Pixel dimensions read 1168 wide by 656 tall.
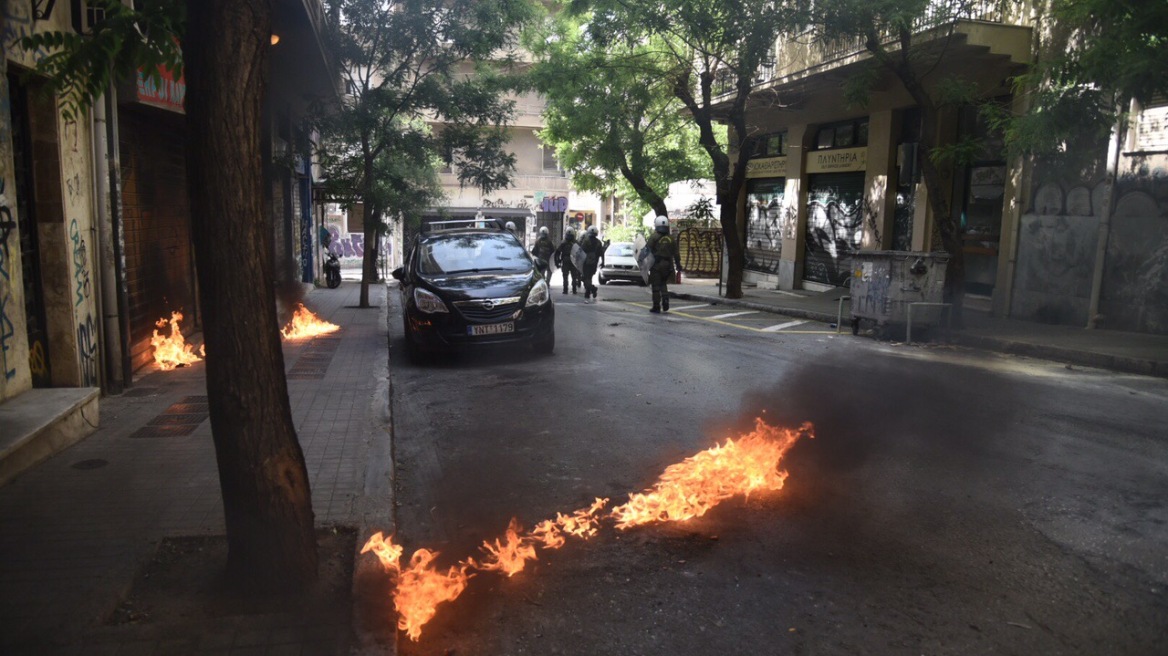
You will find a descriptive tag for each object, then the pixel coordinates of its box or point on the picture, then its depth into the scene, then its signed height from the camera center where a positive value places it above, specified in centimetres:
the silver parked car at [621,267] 2767 -131
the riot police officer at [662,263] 1636 -68
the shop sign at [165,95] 848 +135
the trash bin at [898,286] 1238 -80
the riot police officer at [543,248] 2222 -59
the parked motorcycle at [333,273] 2434 -152
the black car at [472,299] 1022 -94
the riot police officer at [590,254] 2003 -65
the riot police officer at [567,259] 2219 -87
